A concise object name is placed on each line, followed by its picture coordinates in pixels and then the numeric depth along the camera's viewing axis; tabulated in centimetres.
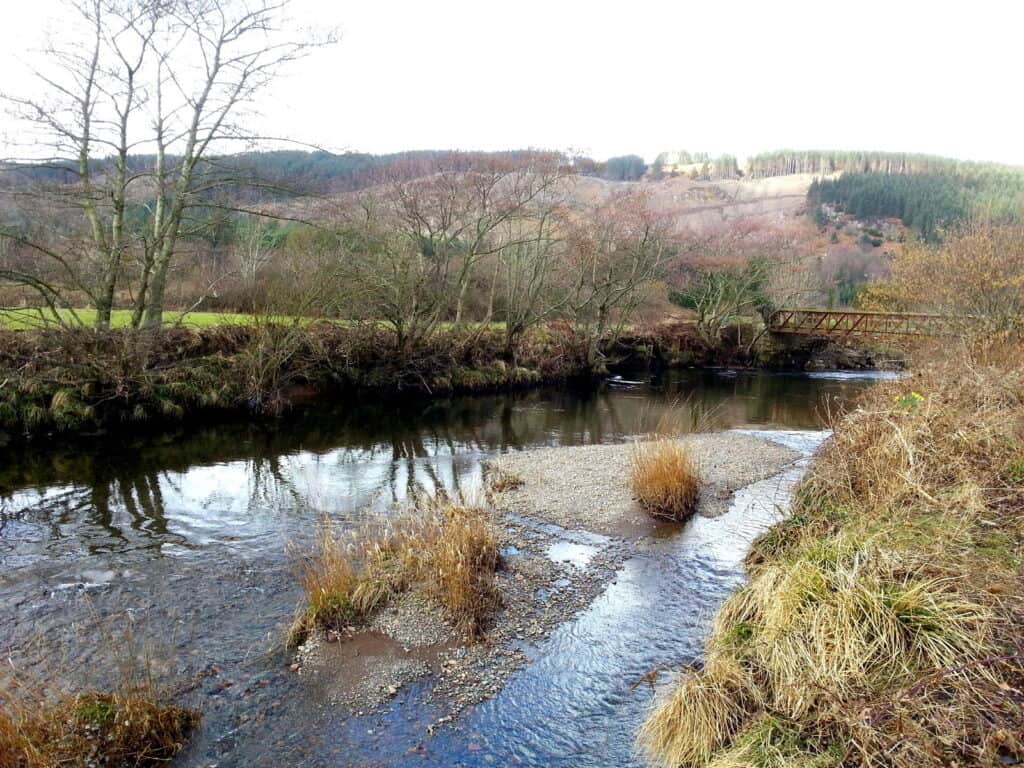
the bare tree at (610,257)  2686
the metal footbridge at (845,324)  1944
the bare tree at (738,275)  3256
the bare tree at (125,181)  1569
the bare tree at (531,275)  2578
